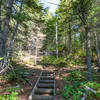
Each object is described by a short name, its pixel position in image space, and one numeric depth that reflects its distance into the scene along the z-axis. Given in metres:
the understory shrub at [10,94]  3.22
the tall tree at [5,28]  4.90
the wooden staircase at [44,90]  3.63
